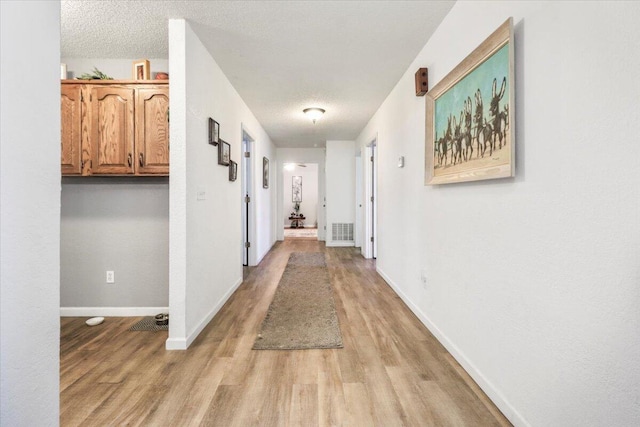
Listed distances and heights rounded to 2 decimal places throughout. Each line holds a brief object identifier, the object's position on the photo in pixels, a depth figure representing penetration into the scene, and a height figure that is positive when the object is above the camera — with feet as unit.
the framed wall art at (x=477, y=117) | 4.69 +1.76
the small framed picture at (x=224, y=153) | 9.73 +1.89
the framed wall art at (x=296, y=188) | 39.50 +2.88
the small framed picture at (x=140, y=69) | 8.50 +3.89
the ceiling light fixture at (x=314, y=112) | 14.17 +4.59
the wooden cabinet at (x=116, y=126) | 8.25 +2.25
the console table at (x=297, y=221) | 37.83 -1.30
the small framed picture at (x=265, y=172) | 18.94 +2.42
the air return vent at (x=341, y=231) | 22.68 -1.50
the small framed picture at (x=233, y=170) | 11.17 +1.50
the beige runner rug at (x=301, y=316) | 7.48 -3.12
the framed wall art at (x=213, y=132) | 8.80 +2.28
